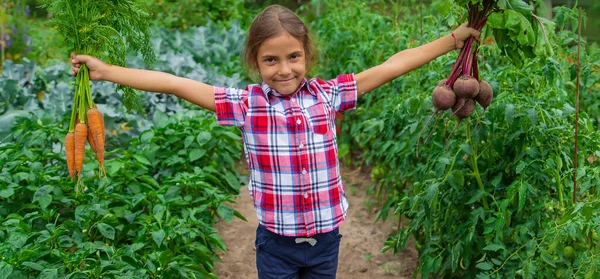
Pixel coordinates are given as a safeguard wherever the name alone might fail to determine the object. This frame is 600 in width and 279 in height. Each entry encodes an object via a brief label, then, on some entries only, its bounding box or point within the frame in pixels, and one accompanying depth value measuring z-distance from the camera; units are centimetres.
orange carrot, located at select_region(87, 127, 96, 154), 280
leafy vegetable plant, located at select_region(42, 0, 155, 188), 263
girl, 253
